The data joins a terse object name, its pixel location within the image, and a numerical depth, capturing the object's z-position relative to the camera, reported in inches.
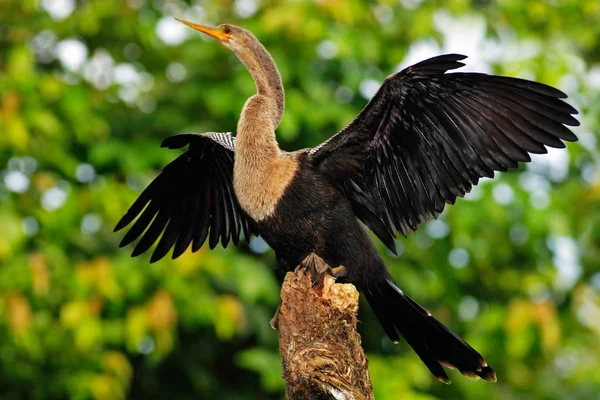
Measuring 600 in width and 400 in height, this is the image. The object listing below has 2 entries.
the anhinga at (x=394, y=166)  320.8
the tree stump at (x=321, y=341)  284.5
